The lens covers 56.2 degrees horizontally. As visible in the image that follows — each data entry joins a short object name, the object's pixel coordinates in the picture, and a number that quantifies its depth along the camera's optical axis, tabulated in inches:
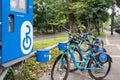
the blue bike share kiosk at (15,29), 60.0
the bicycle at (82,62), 98.5
